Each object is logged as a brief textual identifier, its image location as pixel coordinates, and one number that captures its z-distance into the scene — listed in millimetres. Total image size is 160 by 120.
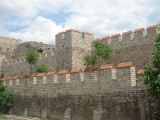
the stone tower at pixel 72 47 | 20406
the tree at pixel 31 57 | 23742
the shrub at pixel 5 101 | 21369
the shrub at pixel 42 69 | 23050
